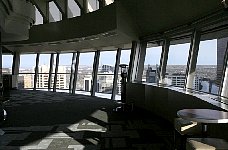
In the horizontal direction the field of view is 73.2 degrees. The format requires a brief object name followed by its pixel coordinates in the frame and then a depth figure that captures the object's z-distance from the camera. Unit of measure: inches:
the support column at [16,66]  395.5
